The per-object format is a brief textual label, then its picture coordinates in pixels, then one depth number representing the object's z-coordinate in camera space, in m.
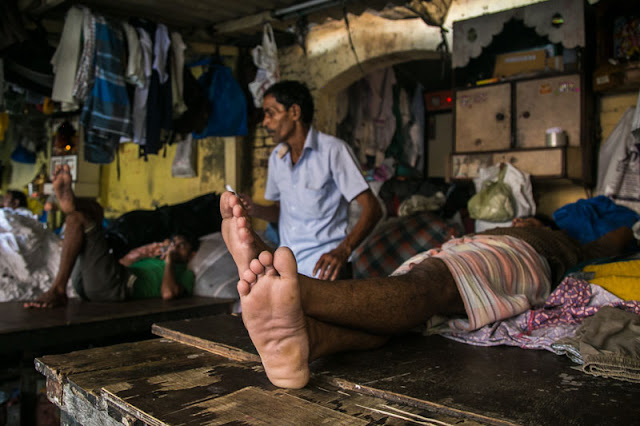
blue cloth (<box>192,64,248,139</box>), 4.82
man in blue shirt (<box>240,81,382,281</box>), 2.58
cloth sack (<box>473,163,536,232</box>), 3.72
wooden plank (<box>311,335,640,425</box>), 1.08
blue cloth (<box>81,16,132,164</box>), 3.79
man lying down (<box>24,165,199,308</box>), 3.04
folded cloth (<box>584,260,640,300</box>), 1.87
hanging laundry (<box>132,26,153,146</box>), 4.05
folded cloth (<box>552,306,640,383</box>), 1.35
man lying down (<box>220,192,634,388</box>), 1.25
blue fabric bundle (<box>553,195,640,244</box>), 3.31
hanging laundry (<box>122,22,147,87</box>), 3.95
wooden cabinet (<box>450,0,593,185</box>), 3.60
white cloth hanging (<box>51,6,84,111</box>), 3.73
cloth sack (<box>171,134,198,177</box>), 5.62
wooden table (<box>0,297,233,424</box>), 2.36
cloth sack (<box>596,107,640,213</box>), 3.52
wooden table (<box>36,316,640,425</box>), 1.07
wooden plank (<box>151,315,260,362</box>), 1.56
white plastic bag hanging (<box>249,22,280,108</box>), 4.33
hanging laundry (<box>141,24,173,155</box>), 4.17
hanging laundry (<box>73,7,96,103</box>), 3.73
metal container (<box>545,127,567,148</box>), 3.61
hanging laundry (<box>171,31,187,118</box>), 4.33
